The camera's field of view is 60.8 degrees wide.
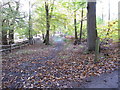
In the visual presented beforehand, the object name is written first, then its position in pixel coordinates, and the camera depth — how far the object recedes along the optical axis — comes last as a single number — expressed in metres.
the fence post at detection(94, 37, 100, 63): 5.40
